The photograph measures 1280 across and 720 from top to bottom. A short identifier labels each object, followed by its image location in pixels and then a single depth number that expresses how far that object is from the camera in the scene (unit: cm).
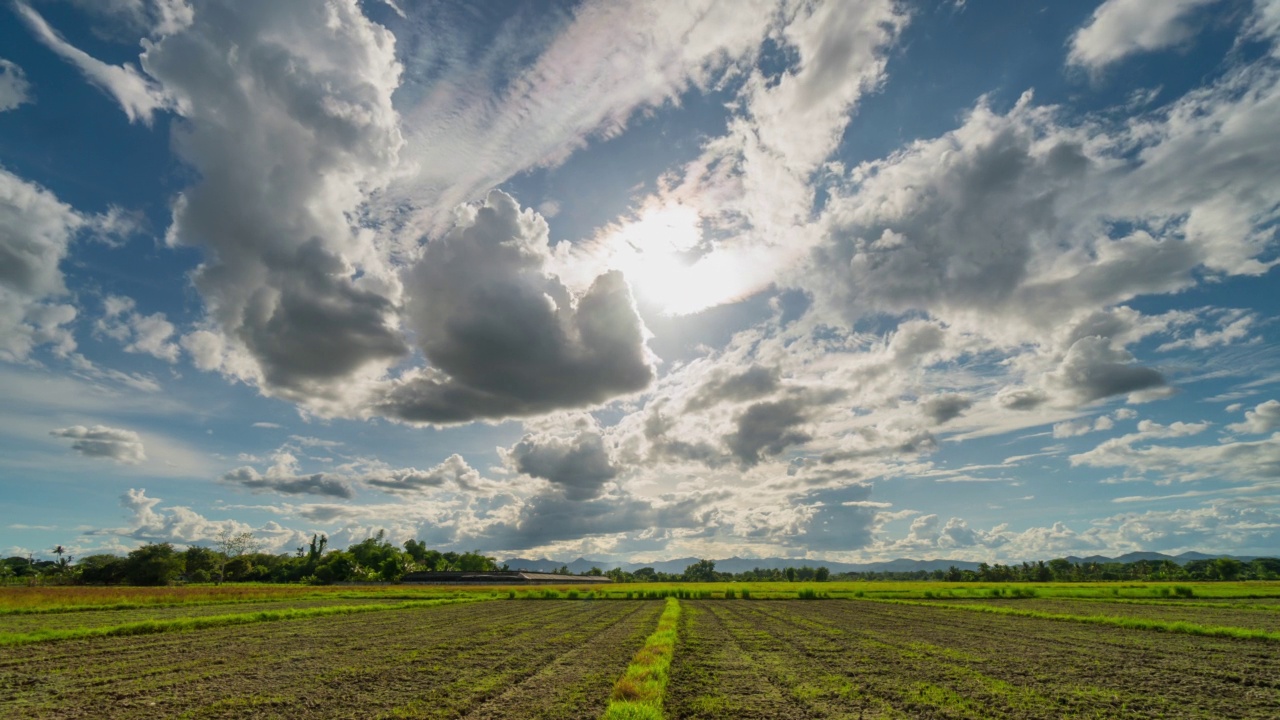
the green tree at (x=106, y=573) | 12525
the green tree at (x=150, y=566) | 12394
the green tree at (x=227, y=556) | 15750
